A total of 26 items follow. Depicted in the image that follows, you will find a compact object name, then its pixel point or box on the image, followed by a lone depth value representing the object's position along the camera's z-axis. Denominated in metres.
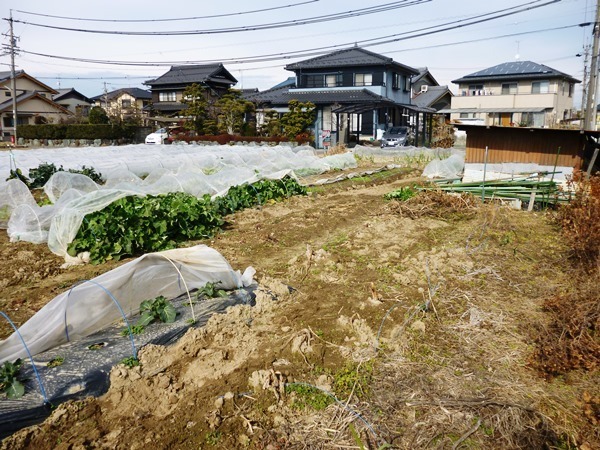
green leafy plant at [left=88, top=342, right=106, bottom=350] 4.17
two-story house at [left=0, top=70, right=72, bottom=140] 39.34
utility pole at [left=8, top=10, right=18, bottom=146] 33.19
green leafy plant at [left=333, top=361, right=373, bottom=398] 3.78
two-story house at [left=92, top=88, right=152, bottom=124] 39.06
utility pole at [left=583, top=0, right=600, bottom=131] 16.47
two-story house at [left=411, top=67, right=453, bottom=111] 38.12
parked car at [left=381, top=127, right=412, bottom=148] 26.45
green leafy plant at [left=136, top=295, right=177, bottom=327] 4.66
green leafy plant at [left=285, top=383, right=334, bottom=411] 3.64
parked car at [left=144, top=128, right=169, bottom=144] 31.34
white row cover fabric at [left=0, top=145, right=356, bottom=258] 7.51
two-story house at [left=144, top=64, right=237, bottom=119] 40.06
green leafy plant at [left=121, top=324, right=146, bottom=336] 4.47
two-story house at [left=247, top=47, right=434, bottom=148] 28.45
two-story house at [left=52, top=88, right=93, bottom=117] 50.34
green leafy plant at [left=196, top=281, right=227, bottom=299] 5.24
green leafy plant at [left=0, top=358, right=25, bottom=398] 3.48
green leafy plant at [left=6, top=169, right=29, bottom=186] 12.17
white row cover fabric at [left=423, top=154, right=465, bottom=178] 15.39
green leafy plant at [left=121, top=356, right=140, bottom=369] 4.04
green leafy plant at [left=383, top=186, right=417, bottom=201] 10.92
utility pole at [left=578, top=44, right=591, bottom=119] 33.10
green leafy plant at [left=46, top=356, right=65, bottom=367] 3.87
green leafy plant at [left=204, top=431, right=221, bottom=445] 3.27
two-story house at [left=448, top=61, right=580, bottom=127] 34.69
